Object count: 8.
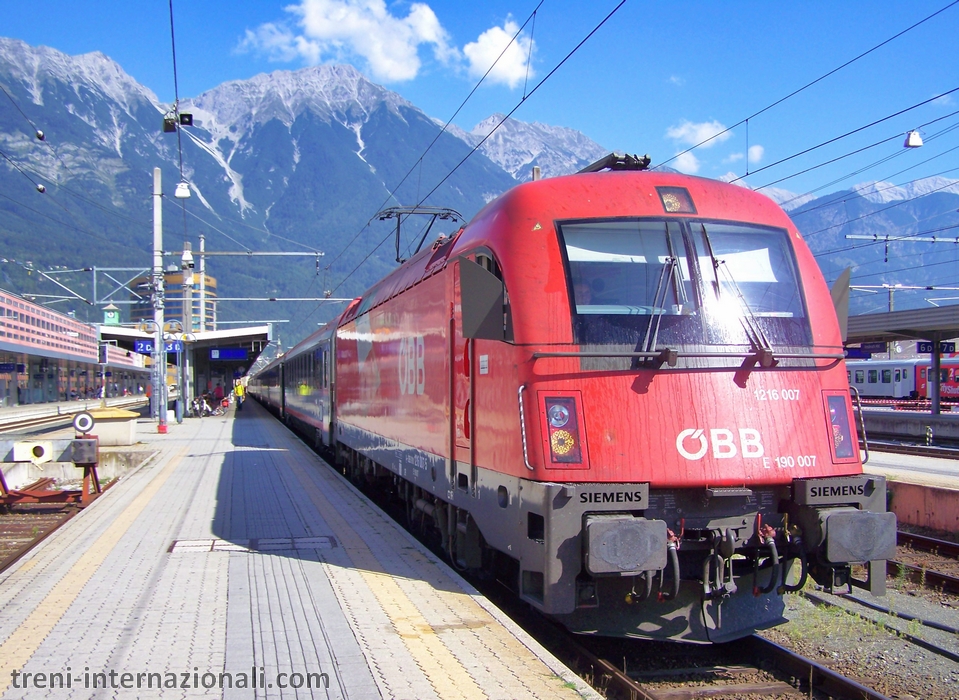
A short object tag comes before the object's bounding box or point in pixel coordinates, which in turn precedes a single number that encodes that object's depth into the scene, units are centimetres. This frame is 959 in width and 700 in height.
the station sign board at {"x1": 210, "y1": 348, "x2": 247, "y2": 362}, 4628
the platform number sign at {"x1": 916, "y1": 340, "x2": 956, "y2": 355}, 2650
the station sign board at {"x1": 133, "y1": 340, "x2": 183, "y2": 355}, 2616
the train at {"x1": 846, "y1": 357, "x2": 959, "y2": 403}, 4097
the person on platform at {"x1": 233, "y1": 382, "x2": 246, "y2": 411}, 5613
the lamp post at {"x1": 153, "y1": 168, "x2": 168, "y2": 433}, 2573
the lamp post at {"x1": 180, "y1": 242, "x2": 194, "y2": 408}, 3119
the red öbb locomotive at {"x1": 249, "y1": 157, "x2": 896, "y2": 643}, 548
